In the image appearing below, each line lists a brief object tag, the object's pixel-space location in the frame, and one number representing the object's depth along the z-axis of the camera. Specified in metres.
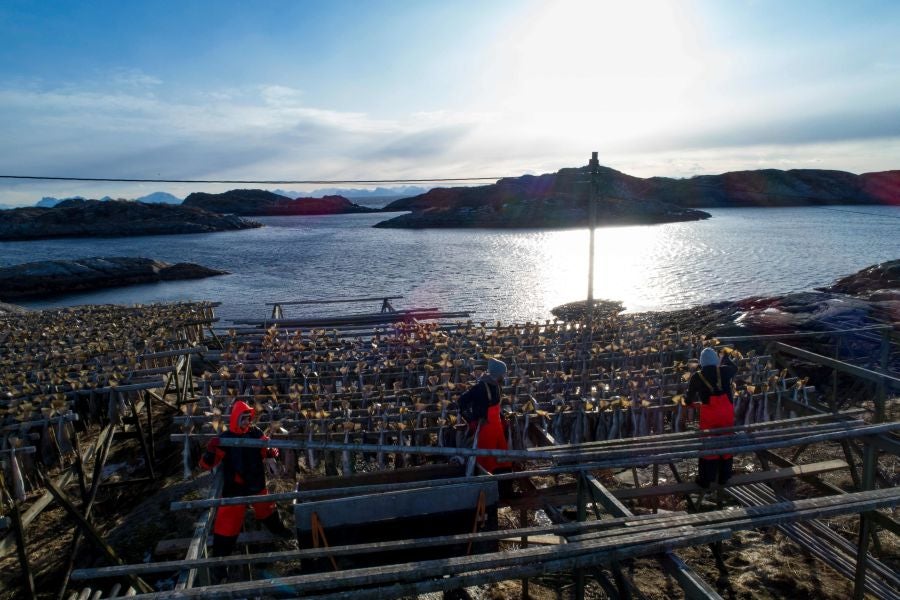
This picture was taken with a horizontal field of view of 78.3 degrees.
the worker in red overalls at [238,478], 7.20
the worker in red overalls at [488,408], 8.45
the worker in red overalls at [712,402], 8.17
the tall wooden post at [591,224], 16.14
